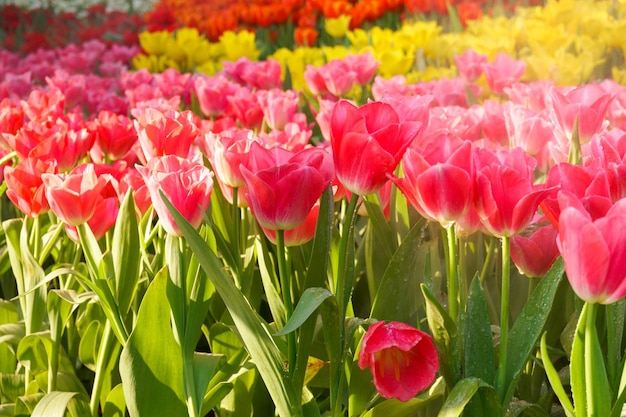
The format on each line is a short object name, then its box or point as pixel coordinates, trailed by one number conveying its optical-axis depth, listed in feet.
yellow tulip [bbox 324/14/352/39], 13.33
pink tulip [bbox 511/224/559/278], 2.76
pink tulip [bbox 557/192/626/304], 1.94
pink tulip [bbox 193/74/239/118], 6.33
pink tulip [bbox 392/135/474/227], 2.29
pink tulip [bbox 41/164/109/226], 2.97
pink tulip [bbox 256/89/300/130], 5.48
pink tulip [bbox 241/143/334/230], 2.39
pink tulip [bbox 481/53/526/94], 6.09
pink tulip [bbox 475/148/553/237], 2.28
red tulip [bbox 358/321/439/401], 2.22
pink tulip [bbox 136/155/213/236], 2.65
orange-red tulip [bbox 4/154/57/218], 3.43
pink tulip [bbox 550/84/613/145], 3.51
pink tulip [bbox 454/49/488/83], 6.77
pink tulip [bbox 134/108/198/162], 3.36
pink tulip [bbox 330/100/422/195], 2.41
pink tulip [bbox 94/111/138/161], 4.48
